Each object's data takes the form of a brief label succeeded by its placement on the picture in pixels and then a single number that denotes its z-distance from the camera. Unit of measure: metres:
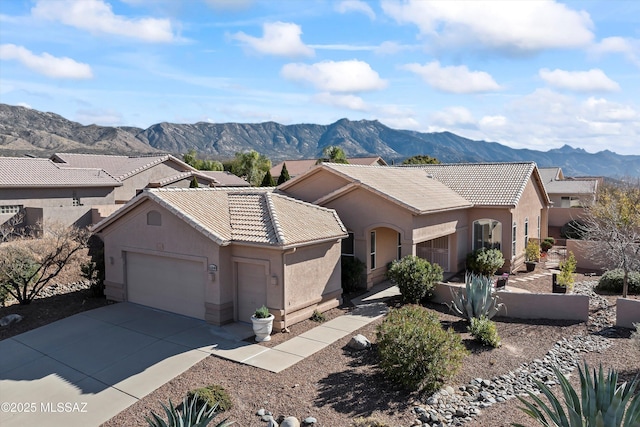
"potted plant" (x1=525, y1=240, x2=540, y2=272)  25.78
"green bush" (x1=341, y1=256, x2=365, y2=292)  18.94
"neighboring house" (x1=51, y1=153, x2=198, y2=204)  39.06
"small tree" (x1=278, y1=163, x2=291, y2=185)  41.06
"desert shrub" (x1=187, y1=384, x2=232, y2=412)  9.83
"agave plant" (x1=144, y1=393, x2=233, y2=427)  7.88
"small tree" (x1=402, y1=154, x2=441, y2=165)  67.69
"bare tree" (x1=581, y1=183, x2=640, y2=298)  17.97
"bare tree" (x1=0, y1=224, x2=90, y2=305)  17.86
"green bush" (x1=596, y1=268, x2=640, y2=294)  19.08
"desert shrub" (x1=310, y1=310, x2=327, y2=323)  15.66
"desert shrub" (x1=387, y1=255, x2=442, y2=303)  17.02
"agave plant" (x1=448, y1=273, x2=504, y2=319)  14.69
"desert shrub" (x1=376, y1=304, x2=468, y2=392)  10.41
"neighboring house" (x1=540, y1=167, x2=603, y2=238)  38.67
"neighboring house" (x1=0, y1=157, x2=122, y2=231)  27.52
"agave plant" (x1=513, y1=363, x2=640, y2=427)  6.45
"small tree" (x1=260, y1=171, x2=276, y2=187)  39.09
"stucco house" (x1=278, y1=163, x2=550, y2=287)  19.67
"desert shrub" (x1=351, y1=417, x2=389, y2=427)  8.95
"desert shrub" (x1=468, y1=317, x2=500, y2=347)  13.05
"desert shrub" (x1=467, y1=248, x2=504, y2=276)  22.33
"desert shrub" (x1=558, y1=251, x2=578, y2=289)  18.64
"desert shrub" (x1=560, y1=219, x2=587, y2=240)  35.24
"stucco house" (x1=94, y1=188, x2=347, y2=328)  14.75
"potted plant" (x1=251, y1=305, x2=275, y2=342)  13.59
